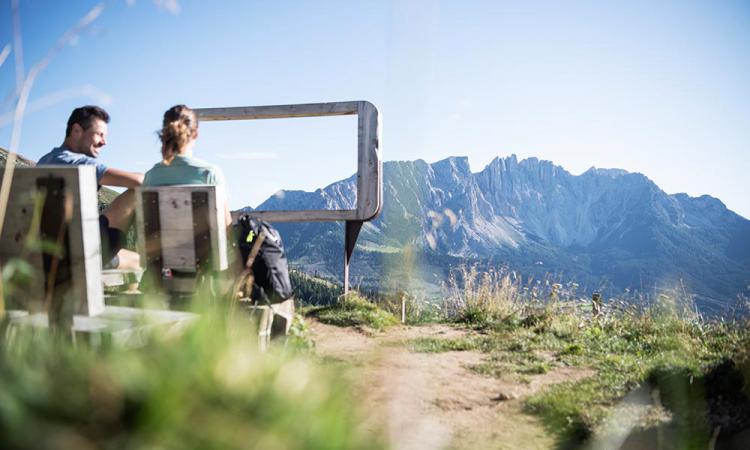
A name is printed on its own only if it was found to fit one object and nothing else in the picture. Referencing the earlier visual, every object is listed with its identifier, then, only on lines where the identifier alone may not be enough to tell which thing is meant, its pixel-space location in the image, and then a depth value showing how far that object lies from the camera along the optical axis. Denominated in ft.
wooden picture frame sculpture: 19.47
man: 12.60
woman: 11.37
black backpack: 10.58
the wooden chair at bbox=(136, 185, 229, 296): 9.37
